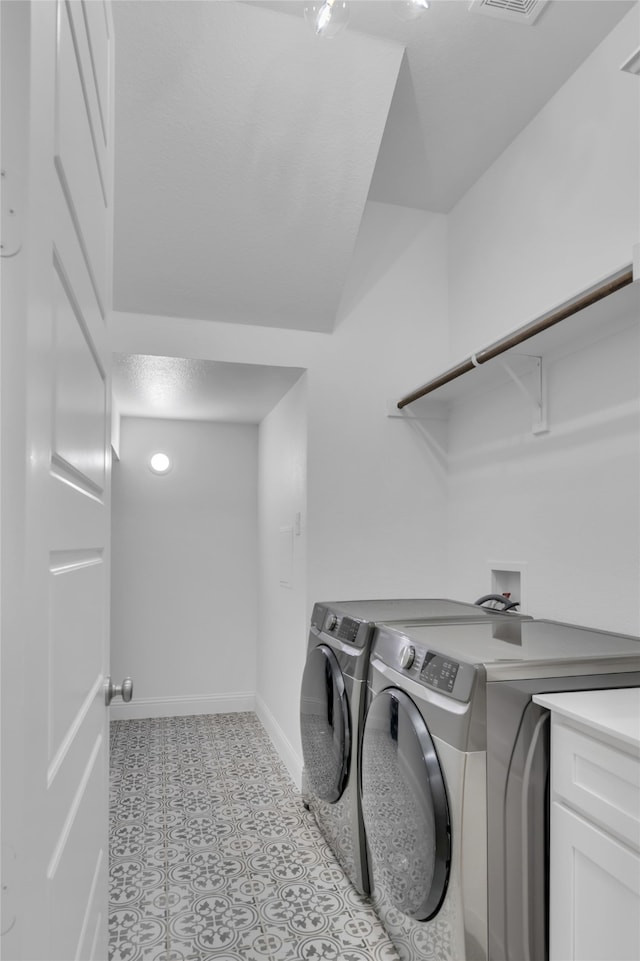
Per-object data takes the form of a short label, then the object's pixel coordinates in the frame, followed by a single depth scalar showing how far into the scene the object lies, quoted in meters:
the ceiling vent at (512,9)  1.88
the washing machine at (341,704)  2.01
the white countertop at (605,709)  1.14
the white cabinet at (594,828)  1.12
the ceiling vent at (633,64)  1.19
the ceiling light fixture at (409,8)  1.61
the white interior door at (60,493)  0.55
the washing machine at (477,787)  1.34
